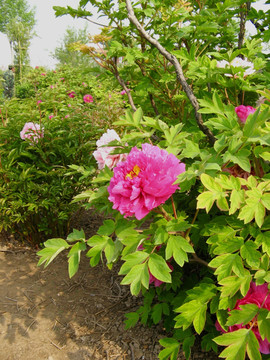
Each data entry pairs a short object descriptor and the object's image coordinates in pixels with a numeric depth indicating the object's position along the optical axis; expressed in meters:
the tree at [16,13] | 35.22
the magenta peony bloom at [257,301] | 1.17
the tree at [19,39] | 24.22
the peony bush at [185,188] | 1.08
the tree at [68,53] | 28.48
